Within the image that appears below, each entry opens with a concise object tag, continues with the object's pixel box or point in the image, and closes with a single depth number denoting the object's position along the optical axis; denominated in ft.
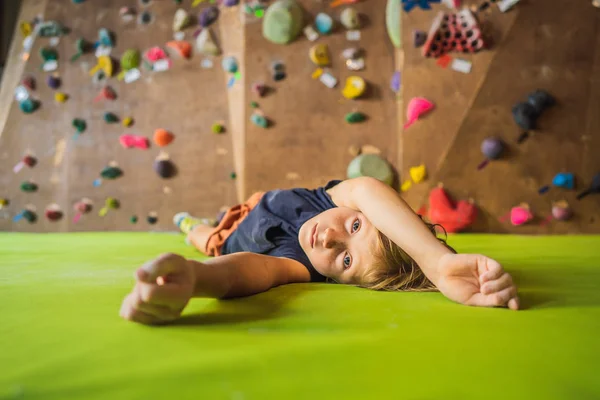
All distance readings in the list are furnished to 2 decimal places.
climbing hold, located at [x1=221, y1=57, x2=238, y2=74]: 9.09
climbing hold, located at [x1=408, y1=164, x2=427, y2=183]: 7.83
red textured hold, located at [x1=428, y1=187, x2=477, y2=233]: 7.59
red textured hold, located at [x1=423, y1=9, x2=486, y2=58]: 7.52
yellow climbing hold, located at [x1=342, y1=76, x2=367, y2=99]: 8.37
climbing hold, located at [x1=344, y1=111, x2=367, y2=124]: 8.40
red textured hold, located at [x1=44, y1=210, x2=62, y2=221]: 9.95
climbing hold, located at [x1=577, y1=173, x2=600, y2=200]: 7.36
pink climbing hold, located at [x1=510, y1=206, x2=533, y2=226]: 7.60
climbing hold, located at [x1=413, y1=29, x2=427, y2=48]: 7.80
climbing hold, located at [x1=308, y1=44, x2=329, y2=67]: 8.50
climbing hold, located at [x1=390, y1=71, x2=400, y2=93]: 8.16
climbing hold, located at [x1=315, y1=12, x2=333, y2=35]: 8.46
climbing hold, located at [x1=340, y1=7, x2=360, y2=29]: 8.34
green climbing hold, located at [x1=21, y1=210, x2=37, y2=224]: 10.03
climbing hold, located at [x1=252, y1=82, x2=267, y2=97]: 8.76
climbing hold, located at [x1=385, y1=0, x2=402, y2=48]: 8.02
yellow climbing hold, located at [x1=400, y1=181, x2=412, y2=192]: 7.96
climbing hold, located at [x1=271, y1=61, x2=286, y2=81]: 8.74
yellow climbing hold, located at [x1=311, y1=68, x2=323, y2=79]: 8.63
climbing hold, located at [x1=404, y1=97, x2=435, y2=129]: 7.79
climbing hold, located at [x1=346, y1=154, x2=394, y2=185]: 8.06
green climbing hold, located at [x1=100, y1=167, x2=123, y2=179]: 9.71
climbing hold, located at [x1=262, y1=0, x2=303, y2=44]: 8.49
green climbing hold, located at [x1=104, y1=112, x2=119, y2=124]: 9.75
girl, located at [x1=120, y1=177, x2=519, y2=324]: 1.88
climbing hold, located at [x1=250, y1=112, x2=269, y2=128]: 8.75
